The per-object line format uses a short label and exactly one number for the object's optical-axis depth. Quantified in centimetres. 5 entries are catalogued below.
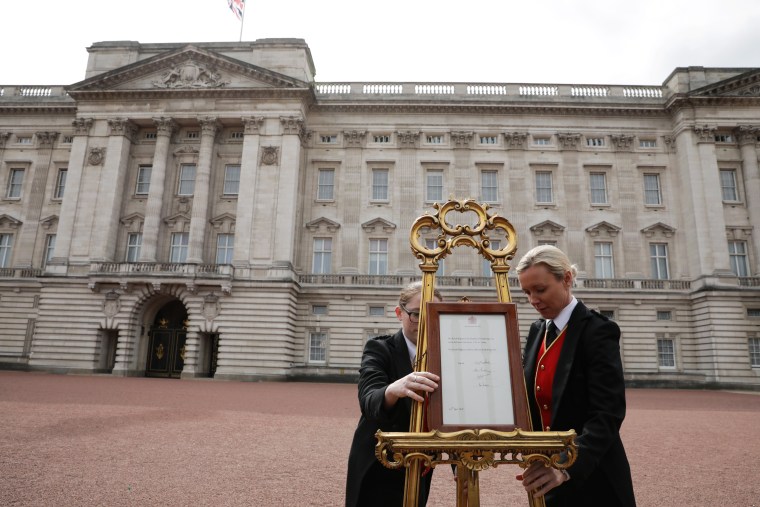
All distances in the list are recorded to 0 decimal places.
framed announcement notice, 247
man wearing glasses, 312
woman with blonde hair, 263
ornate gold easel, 239
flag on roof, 3447
